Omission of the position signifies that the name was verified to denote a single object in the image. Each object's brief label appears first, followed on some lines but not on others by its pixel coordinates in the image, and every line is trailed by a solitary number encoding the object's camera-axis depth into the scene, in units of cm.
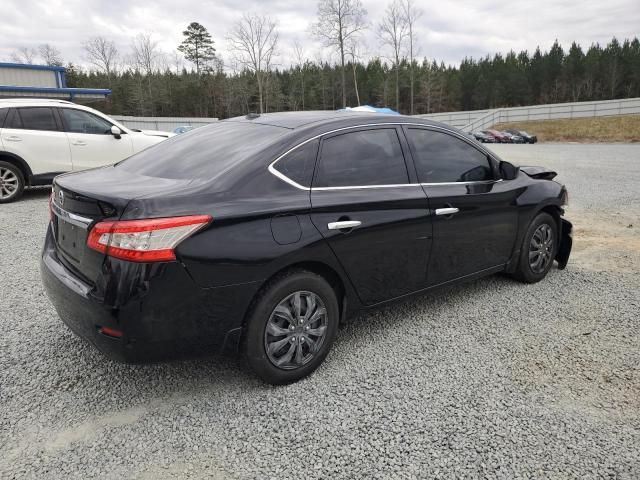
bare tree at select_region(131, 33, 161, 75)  6162
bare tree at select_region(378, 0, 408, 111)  5841
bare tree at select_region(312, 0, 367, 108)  4972
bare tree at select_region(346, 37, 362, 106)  5109
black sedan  239
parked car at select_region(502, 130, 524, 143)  3984
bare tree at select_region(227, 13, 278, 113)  5303
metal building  1969
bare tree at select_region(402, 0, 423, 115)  6017
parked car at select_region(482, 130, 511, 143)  4047
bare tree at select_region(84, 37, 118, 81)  6331
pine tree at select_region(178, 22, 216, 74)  6938
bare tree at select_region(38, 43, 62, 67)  6406
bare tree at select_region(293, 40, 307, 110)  7838
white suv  836
